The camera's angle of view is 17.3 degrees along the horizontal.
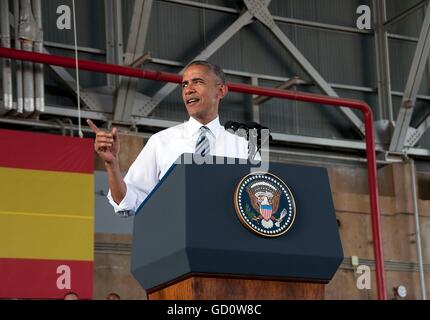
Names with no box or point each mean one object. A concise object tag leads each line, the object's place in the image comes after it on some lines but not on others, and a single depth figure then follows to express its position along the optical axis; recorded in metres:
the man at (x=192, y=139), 4.71
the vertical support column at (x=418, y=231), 17.67
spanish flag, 12.99
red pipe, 14.30
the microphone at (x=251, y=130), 4.47
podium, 3.61
